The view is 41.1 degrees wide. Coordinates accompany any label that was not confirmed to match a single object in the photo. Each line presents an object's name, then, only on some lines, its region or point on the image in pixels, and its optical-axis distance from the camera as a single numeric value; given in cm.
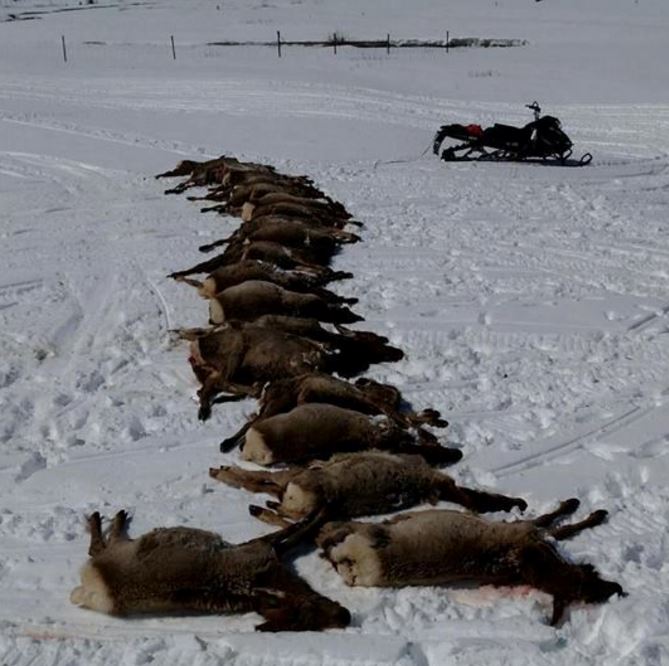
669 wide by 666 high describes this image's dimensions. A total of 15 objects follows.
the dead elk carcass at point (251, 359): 664
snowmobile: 1451
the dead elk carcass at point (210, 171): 1261
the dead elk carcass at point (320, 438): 564
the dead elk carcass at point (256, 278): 818
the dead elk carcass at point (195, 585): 434
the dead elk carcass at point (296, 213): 1026
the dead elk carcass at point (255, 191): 1130
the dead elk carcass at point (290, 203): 1057
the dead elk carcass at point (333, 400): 607
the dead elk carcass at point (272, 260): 884
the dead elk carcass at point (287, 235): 945
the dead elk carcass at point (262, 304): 755
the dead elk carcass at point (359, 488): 507
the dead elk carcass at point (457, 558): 453
